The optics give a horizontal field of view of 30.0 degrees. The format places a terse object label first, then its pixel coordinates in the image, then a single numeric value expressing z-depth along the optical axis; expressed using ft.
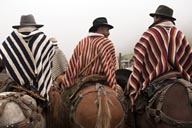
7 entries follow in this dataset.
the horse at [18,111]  12.87
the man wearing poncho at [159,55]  16.08
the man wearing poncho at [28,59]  16.79
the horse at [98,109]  15.47
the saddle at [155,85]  15.37
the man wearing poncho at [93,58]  20.31
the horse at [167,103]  13.80
